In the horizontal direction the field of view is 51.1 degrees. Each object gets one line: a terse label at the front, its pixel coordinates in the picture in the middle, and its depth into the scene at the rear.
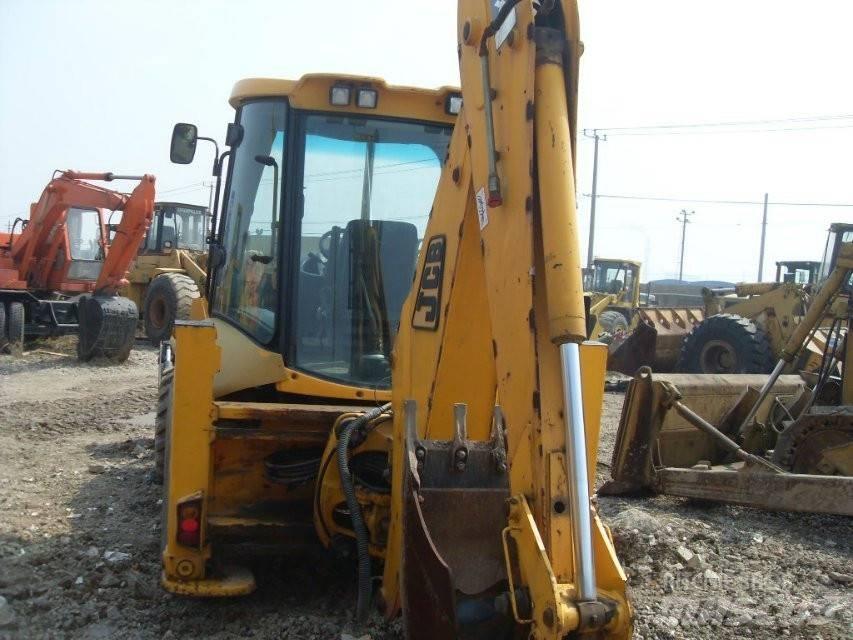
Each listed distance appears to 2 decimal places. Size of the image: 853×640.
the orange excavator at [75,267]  13.12
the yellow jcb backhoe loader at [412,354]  2.45
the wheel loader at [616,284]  22.55
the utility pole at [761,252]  61.19
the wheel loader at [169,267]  14.44
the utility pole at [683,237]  71.50
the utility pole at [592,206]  43.31
